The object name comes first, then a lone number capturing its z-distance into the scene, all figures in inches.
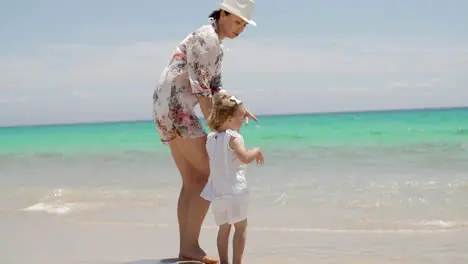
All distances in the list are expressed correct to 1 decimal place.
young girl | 123.9
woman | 128.6
